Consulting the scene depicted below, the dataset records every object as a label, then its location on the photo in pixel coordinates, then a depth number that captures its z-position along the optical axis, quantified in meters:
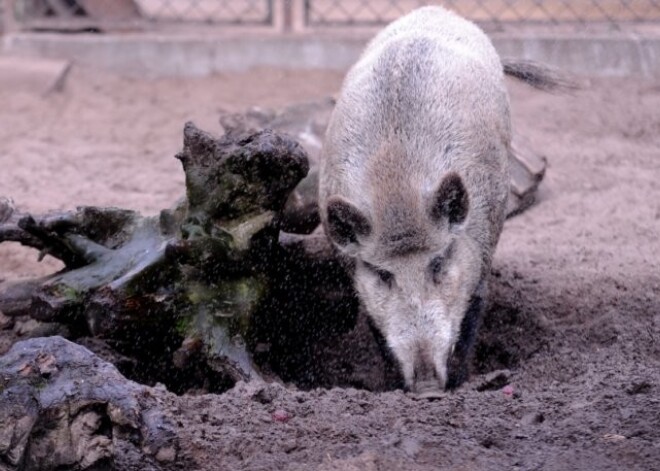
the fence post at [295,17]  18.45
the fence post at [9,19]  18.66
